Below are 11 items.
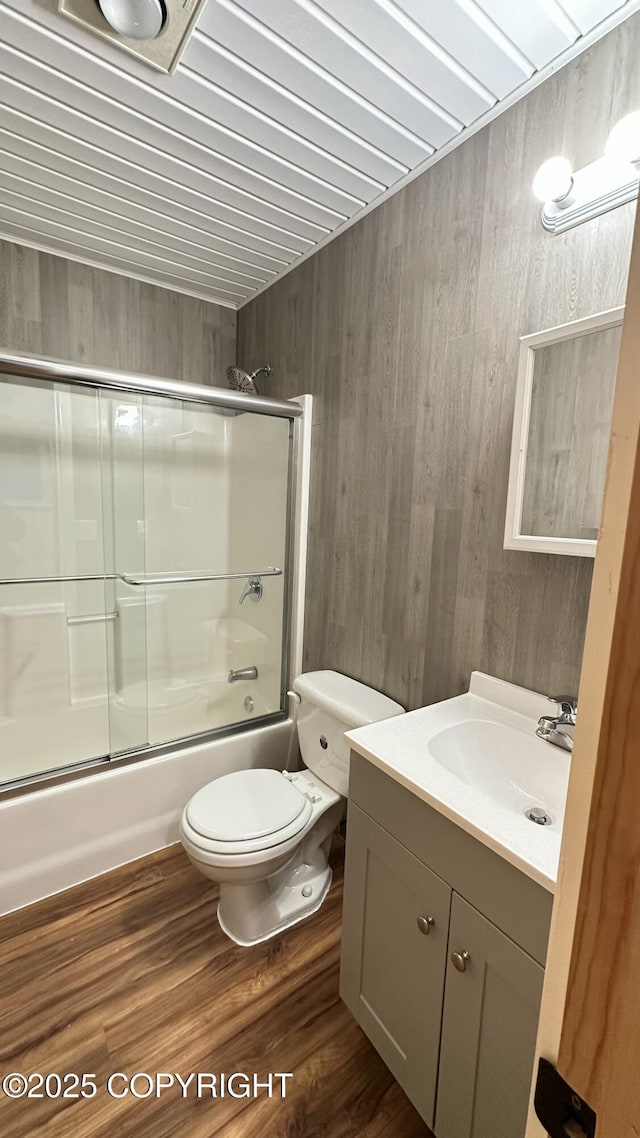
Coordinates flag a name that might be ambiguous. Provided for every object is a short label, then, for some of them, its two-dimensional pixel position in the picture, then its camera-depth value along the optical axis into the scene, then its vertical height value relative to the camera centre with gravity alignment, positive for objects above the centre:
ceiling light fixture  1.03 +1.02
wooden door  0.31 -0.21
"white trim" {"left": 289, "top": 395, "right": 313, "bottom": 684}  2.08 -0.12
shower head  2.31 +0.57
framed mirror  1.10 +0.18
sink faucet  1.13 -0.49
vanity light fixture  1.01 +0.73
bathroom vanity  0.81 -0.75
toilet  1.43 -0.99
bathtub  1.65 -1.19
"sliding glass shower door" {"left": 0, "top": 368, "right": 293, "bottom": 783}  2.05 -0.34
